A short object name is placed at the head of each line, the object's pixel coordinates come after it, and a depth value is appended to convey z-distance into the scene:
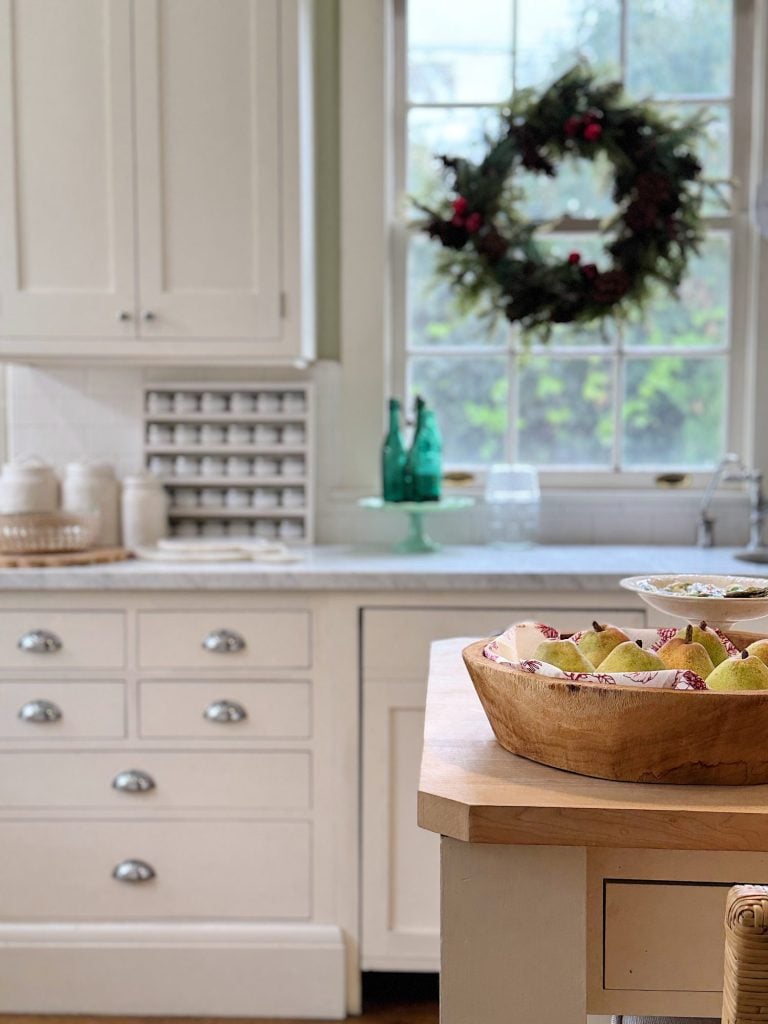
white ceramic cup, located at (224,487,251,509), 3.28
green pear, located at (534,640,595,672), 1.24
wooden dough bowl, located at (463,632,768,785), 1.12
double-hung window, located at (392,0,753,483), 3.33
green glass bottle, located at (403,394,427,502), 3.05
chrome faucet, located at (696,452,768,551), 3.13
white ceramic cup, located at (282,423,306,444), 3.26
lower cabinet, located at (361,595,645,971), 2.68
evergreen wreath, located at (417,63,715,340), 3.16
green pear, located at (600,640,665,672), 1.20
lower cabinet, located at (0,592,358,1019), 2.70
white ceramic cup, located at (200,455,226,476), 3.26
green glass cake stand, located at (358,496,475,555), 2.97
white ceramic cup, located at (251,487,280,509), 3.27
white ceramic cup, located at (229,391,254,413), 3.26
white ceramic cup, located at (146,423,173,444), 3.28
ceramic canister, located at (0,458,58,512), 3.12
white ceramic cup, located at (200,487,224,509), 3.28
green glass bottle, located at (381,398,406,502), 3.04
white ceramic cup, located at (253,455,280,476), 3.26
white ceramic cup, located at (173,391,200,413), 3.26
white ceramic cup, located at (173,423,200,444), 3.27
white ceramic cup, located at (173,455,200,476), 3.27
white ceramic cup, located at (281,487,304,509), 3.27
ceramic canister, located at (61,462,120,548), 3.17
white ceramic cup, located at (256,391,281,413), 3.26
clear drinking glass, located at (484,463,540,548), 3.24
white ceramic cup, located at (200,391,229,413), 3.25
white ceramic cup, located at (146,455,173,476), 3.29
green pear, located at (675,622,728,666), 1.30
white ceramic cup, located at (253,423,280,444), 3.26
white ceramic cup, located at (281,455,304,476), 3.26
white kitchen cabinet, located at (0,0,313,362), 2.85
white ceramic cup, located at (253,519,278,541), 3.29
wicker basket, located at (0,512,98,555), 2.83
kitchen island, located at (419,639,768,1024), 1.07
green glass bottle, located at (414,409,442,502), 3.04
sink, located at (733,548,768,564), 2.95
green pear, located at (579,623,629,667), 1.29
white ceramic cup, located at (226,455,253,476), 3.26
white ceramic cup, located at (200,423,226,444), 3.26
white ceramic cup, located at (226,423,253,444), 3.26
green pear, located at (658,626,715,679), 1.24
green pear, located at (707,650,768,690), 1.17
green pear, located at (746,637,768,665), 1.27
